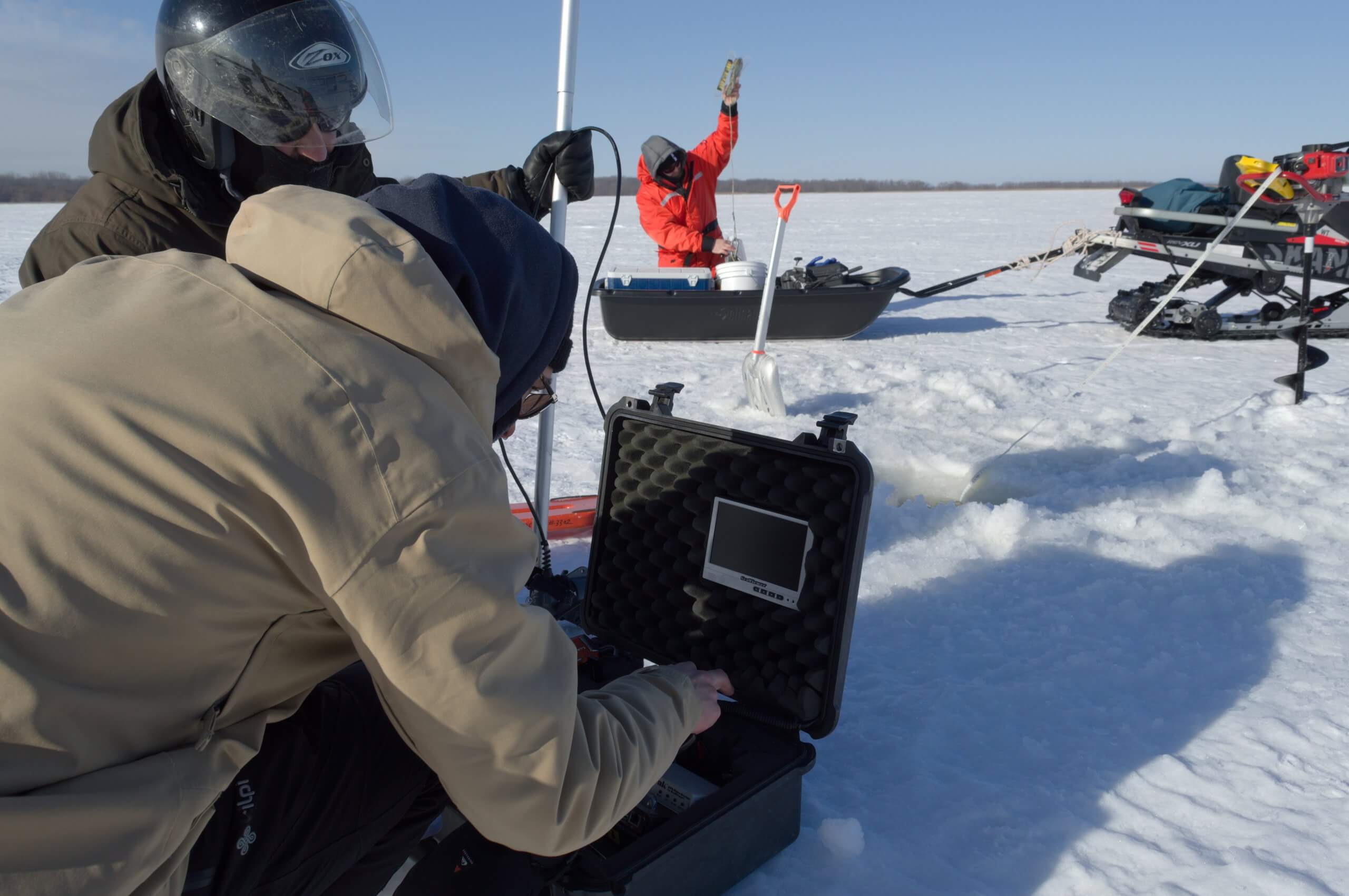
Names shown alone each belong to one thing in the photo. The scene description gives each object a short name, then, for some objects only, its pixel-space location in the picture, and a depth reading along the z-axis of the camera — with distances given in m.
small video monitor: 1.77
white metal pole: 2.22
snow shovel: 4.47
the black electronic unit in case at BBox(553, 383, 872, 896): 1.54
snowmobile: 6.25
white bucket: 6.22
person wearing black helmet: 1.91
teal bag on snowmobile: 6.45
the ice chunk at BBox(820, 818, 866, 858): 1.69
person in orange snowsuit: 6.90
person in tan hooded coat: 0.83
